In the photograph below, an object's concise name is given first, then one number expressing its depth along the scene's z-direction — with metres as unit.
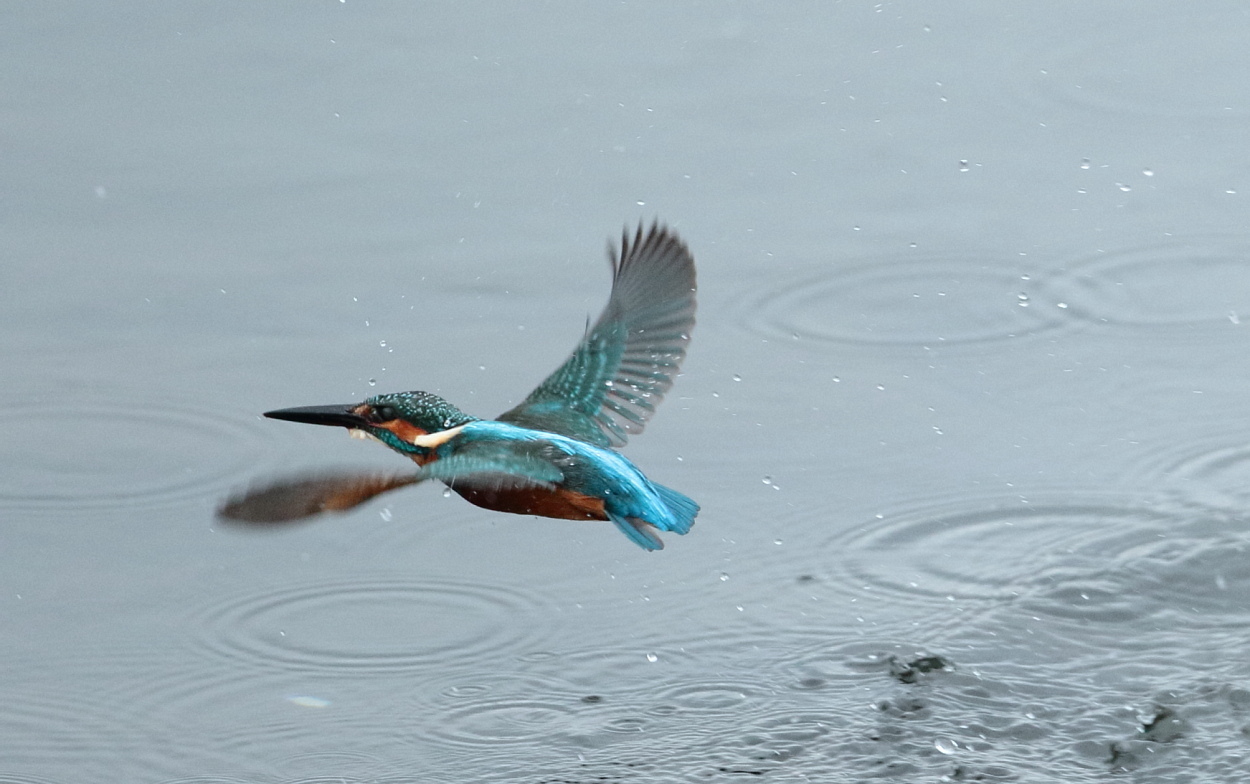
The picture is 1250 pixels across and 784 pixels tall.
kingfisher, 7.50
